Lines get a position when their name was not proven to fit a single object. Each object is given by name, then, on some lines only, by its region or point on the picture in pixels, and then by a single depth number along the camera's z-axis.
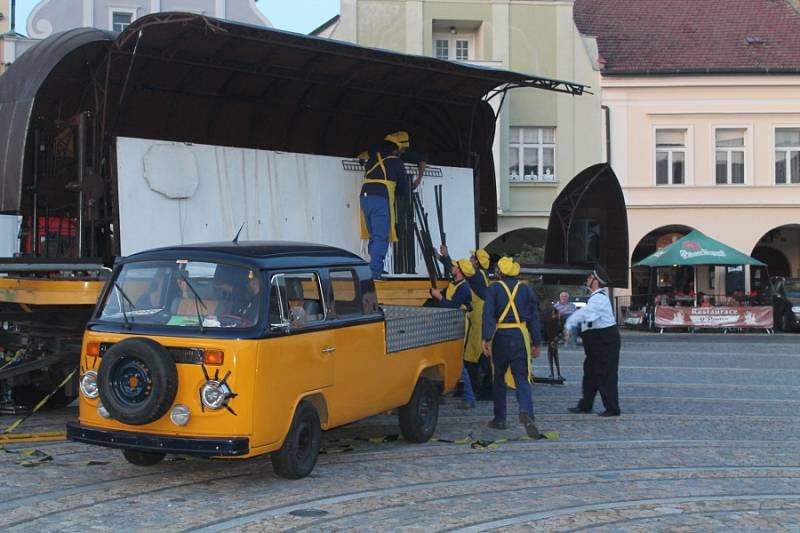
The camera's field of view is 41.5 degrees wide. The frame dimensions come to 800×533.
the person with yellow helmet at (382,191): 14.34
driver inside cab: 8.20
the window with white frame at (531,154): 34.84
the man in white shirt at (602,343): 12.41
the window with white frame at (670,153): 35.22
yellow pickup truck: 7.85
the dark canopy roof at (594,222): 17.36
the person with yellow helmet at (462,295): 13.01
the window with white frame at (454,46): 34.72
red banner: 31.45
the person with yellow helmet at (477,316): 13.27
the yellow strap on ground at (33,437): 10.52
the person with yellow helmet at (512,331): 11.03
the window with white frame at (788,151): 35.16
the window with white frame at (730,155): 35.22
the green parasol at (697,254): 31.07
